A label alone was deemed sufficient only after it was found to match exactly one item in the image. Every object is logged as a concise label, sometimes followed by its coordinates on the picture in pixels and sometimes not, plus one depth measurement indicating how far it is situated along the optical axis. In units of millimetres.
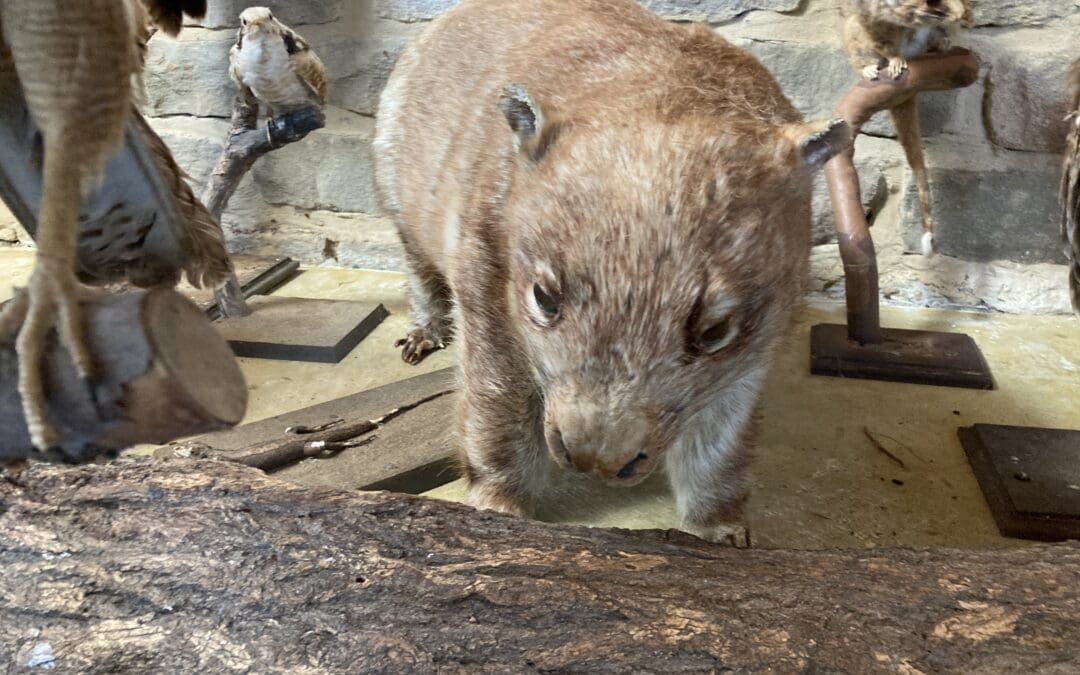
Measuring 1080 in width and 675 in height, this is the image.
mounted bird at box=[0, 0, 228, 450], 239
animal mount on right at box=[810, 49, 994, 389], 730
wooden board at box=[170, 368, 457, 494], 616
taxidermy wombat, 382
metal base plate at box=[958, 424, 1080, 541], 570
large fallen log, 342
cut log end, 238
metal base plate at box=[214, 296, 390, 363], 874
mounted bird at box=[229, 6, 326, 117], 799
